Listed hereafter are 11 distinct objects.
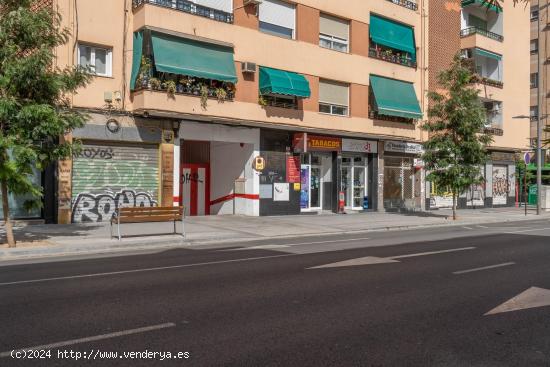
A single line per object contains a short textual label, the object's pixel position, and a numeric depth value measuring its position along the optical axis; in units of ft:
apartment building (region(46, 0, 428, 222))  59.06
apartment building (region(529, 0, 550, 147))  139.64
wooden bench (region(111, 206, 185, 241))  44.09
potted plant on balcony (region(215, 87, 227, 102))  64.08
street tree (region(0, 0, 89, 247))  37.04
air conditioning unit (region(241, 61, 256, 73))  66.90
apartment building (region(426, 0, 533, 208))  97.91
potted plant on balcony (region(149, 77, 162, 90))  58.59
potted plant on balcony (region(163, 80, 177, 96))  59.20
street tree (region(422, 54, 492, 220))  71.10
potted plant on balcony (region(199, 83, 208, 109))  62.34
